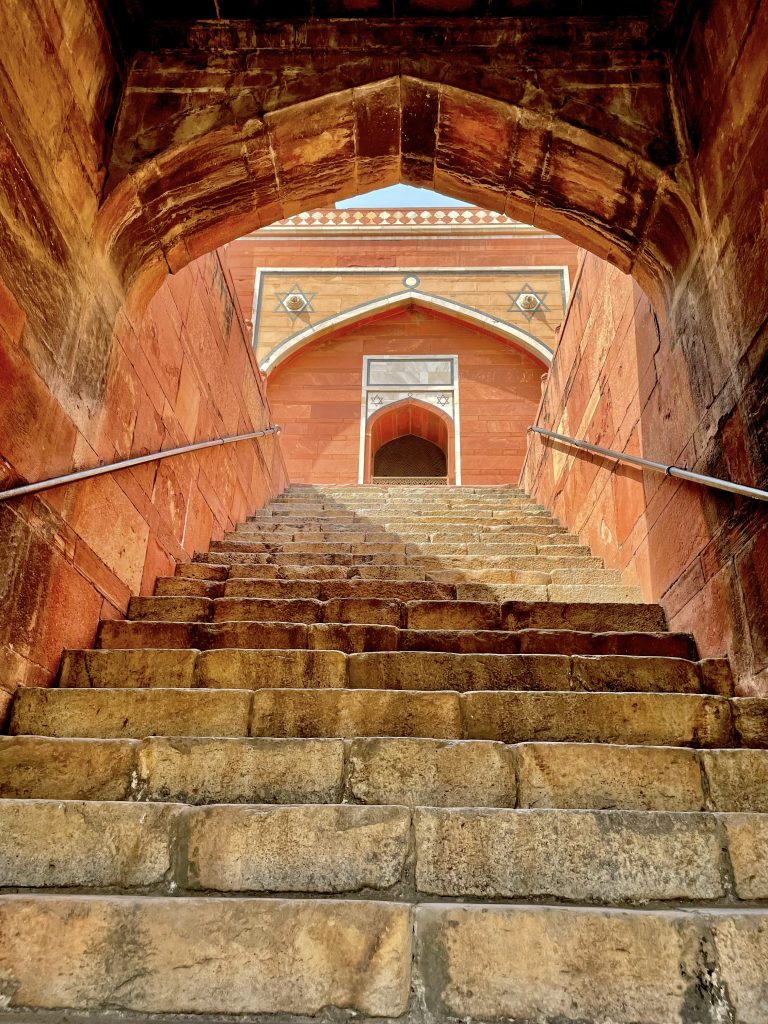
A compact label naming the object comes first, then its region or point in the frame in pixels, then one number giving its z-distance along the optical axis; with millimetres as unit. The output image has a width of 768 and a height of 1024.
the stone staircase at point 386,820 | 1381
